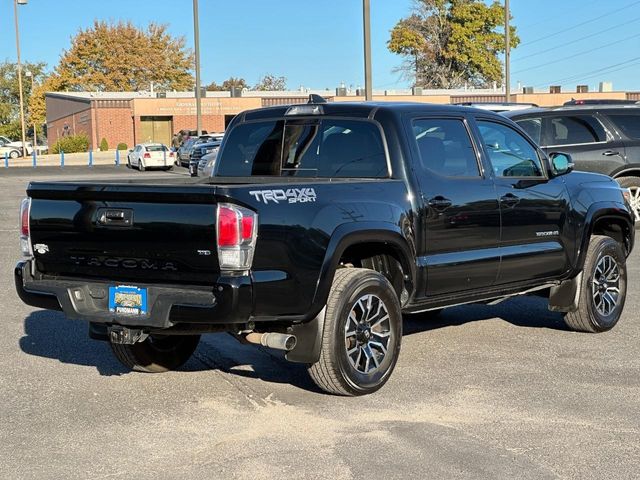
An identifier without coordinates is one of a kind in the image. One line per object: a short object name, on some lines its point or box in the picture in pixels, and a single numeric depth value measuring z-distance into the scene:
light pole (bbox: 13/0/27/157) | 64.81
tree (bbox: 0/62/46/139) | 100.50
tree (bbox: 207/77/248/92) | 120.72
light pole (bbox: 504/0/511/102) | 36.50
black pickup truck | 5.28
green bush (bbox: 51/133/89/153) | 66.62
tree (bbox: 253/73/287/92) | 117.30
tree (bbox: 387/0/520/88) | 80.50
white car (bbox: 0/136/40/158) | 65.31
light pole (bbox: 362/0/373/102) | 17.77
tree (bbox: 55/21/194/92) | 86.56
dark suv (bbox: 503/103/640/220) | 14.11
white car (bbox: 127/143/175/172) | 46.03
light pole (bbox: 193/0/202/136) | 36.81
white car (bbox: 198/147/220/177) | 26.03
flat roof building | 68.44
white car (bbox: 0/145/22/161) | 63.47
